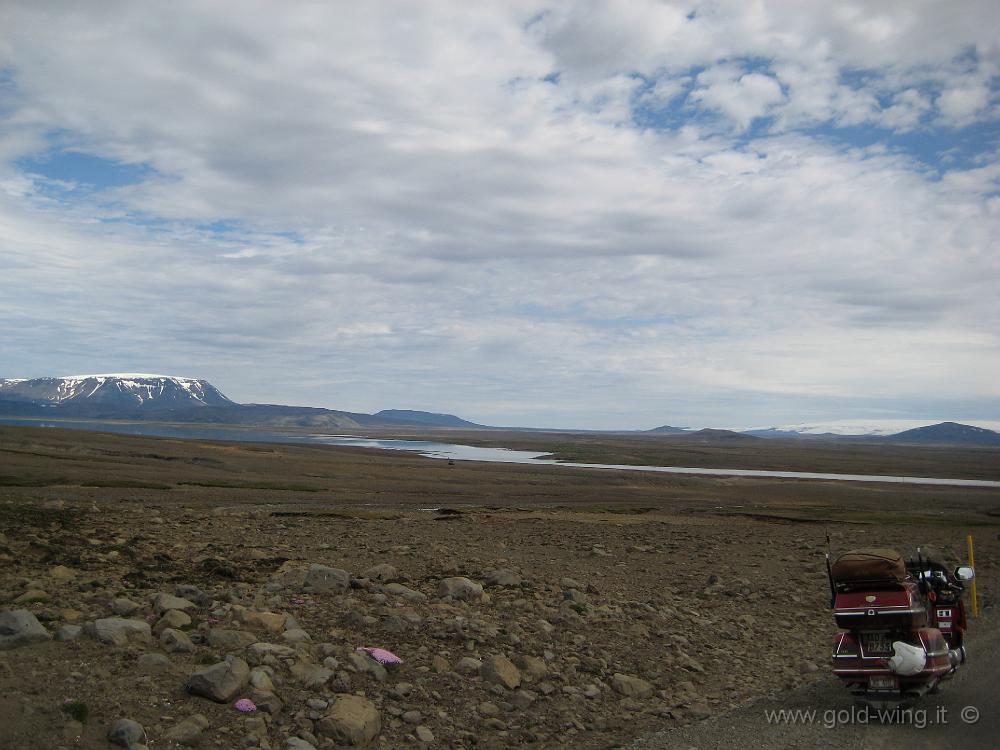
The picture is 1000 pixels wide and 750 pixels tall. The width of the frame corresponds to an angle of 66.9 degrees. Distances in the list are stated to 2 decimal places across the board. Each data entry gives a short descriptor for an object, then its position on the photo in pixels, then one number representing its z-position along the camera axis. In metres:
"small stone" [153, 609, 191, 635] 8.94
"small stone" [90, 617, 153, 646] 8.32
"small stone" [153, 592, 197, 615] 9.57
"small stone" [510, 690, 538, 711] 8.99
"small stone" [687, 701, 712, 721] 9.05
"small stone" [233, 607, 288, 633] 9.53
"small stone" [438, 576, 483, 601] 12.63
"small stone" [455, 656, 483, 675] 9.52
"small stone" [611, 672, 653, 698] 9.80
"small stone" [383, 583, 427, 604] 12.08
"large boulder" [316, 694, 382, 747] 7.48
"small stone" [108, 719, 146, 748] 6.54
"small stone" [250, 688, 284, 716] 7.65
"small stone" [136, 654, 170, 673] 7.85
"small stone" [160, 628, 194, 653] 8.41
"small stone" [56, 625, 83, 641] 8.29
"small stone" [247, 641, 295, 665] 8.48
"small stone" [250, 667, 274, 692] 7.90
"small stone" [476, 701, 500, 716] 8.66
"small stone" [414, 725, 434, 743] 7.84
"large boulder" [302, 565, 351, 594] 11.82
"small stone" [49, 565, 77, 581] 11.48
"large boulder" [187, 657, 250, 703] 7.50
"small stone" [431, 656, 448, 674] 9.42
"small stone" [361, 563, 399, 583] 13.86
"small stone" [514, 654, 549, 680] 9.84
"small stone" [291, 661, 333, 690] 8.28
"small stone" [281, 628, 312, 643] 9.32
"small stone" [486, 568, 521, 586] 13.96
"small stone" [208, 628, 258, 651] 8.69
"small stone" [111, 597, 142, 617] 9.44
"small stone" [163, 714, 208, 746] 6.79
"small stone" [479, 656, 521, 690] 9.38
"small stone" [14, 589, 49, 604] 9.70
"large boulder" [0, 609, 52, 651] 8.00
